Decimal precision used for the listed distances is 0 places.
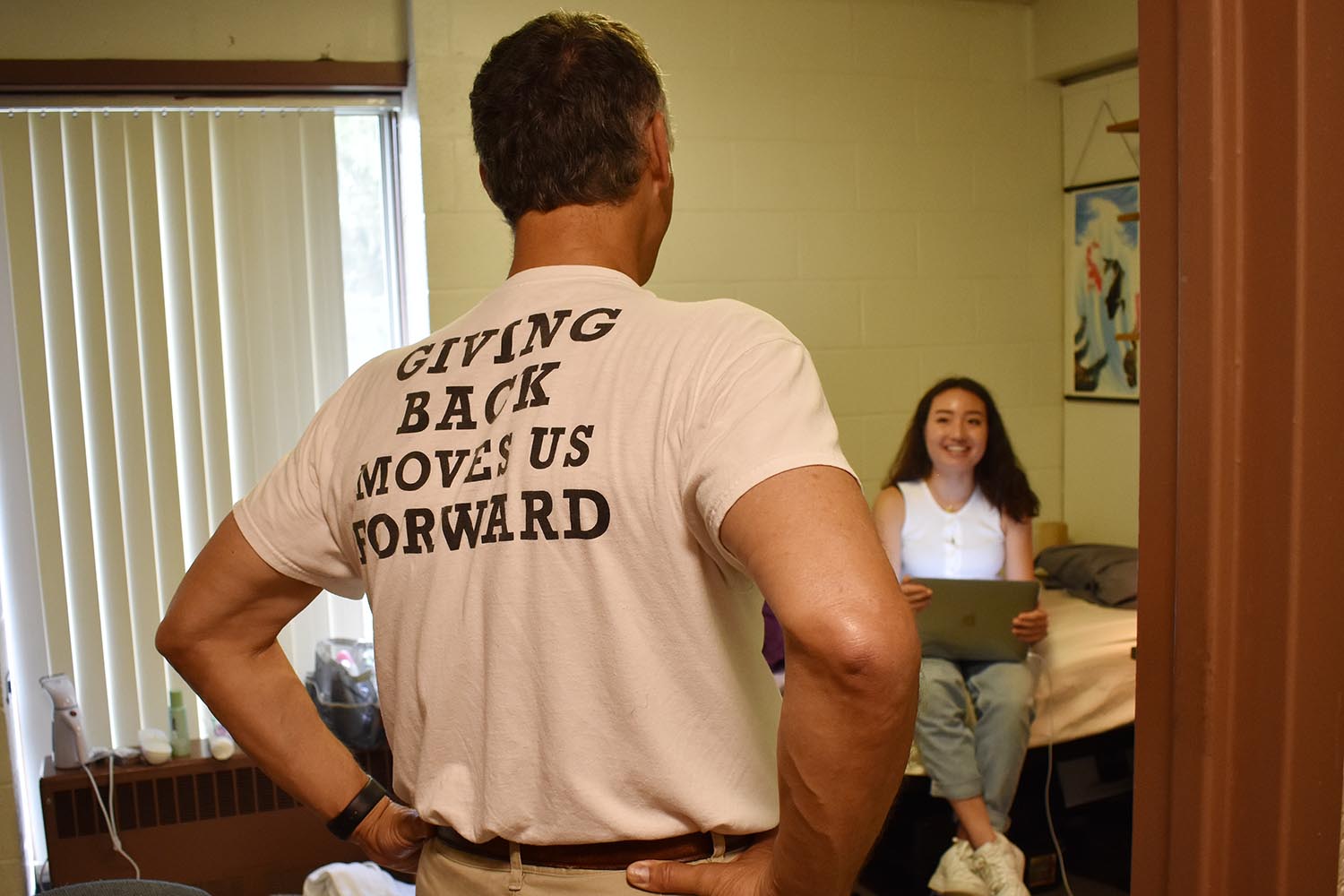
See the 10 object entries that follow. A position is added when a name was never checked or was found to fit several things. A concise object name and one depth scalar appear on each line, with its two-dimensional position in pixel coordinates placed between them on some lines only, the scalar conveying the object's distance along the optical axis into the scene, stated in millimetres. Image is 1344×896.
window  3299
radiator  3139
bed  3156
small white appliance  3178
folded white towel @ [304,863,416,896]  2846
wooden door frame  637
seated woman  3002
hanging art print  4078
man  872
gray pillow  3727
